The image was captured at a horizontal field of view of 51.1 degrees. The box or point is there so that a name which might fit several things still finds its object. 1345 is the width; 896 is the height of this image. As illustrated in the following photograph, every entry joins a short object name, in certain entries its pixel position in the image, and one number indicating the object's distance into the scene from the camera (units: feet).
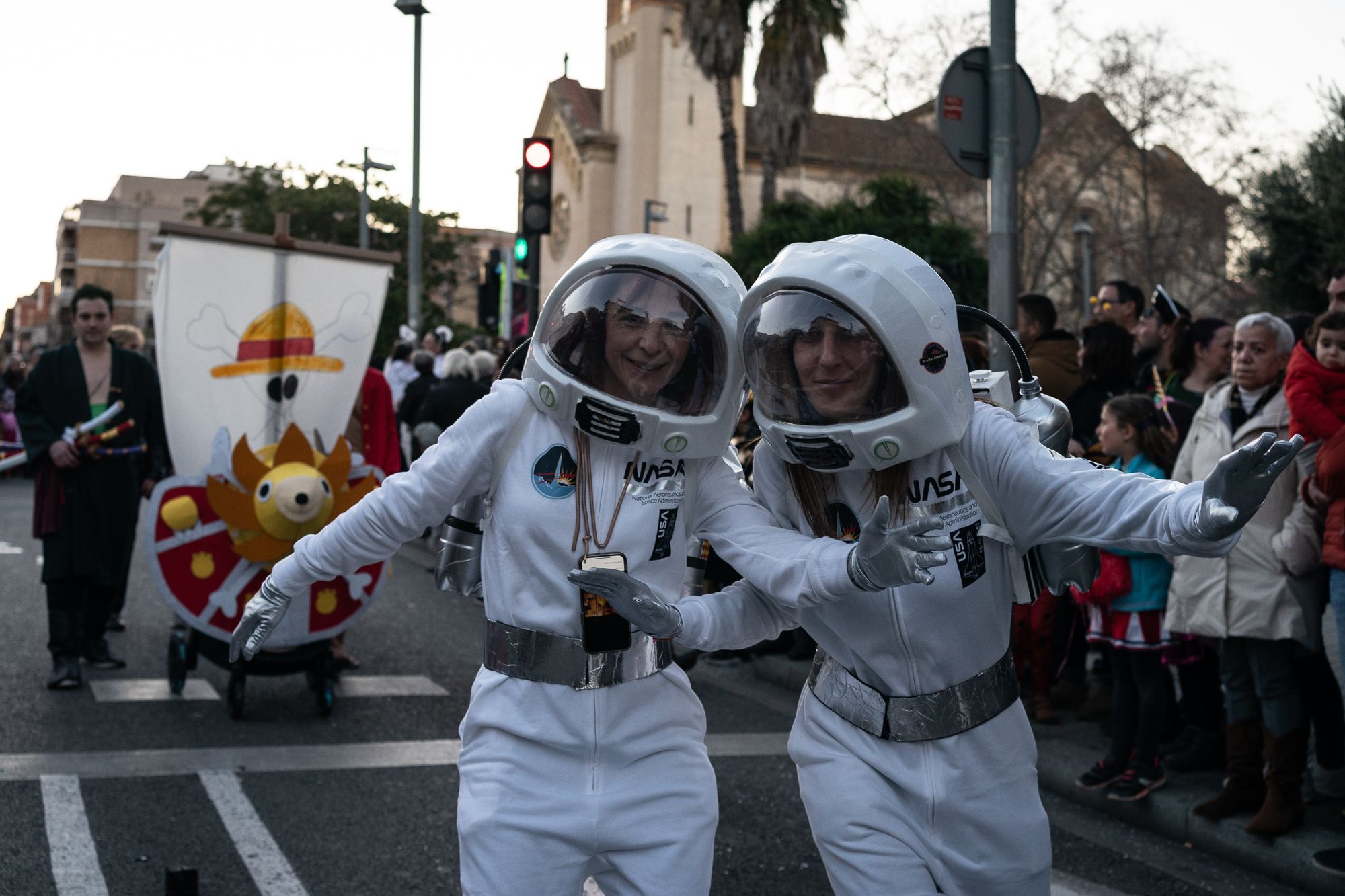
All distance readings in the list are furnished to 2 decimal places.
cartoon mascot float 20.34
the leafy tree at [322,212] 142.72
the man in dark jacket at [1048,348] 22.47
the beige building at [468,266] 159.22
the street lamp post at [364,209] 87.86
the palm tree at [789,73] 79.61
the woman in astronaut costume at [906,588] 8.52
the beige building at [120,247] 310.24
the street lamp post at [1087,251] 87.56
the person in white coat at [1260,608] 15.96
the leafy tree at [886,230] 55.01
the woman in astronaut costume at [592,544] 9.02
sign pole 21.47
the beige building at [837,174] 92.07
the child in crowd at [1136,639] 17.52
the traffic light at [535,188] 38.22
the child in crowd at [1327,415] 15.23
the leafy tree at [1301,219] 58.80
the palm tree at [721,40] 80.59
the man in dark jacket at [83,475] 23.79
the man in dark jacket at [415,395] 38.37
